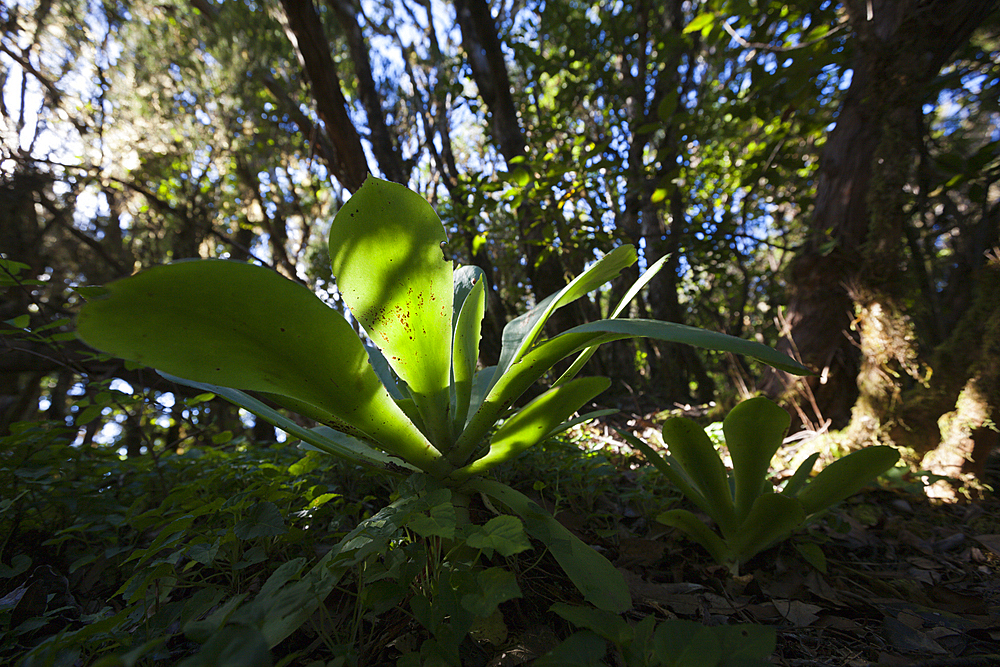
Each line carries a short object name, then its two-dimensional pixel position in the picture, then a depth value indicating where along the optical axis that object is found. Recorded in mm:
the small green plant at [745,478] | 823
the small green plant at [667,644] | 495
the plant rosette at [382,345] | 570
